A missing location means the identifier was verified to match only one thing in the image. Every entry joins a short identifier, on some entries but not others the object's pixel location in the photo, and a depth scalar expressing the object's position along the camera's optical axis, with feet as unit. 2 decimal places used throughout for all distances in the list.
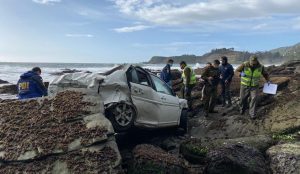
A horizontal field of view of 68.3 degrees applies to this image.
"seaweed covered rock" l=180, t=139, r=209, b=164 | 16.04
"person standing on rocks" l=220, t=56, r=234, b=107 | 26.11
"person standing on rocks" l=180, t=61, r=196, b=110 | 25.73
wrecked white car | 16.17
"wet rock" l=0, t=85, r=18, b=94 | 45.91
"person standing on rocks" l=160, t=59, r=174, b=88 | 28.14
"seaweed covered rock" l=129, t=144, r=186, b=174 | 13.17
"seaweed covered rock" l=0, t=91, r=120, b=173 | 12.30
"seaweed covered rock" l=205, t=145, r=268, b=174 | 13.79
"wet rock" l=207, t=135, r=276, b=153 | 16.58
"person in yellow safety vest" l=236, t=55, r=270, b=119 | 22.23
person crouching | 19.69
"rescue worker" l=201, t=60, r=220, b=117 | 24.50
